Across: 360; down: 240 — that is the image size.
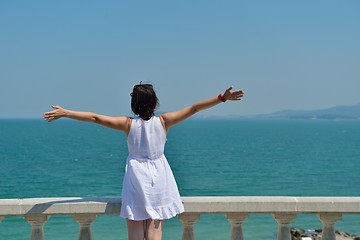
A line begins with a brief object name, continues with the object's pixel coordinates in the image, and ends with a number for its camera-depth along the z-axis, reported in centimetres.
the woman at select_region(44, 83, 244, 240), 505
